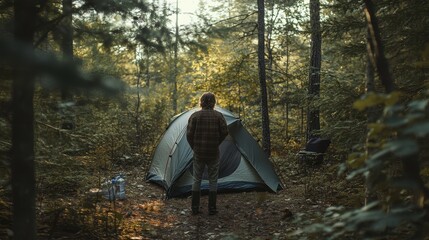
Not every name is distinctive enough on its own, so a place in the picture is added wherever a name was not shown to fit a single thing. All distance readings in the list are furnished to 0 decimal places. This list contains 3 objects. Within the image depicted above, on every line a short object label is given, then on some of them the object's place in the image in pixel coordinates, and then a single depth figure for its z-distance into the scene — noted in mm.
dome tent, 7866
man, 6613
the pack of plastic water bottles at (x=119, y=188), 6742
